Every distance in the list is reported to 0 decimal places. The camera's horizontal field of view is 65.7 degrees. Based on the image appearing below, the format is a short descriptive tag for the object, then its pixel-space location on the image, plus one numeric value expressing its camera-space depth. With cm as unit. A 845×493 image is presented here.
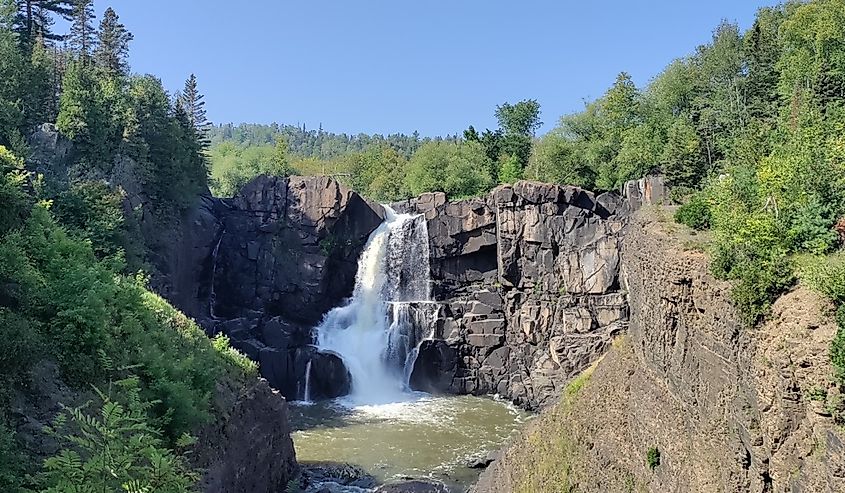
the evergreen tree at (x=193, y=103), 8481
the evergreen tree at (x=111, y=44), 5522
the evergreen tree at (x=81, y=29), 5666
